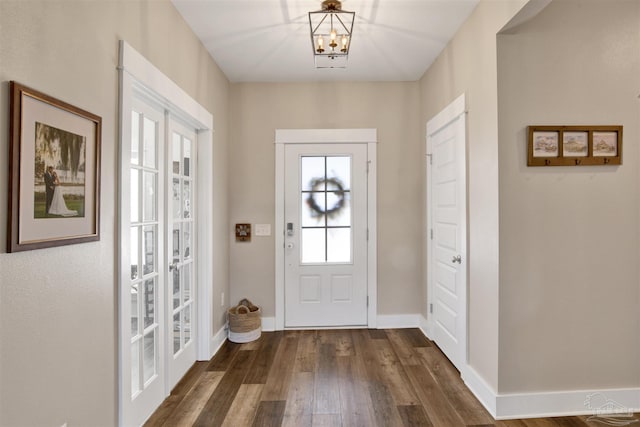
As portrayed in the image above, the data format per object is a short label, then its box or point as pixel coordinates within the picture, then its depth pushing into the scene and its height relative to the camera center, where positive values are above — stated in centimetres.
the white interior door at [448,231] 279 -14
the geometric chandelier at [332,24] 238 +141
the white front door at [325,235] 385 -20
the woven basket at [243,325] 350 -106
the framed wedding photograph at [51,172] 119 +17
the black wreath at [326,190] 387 +27
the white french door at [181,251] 256 -27
